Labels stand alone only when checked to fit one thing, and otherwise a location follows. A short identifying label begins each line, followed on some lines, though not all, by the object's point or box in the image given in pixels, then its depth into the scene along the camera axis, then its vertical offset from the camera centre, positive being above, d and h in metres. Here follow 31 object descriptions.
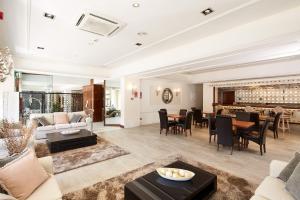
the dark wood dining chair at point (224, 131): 4.02 -0.82
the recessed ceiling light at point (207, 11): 2.69 +1.54
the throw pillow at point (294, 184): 1.57 -0.88
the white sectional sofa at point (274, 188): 1.64 -0.99
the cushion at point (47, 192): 1.60 -1.01
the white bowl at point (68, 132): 4.70 -1.03
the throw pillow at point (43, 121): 5.38 -0.80
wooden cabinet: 8.80 -0.03
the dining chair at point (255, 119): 5.46 -0.68
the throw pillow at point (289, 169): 1.88 -0.84
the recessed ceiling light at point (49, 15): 2.92 +1.56
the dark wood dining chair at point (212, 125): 4.89 -0.83
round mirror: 9.31 +0.24
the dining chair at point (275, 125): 5.55 -0.92
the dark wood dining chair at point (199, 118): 7.54 -0.89
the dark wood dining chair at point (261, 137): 3.98 -0.97
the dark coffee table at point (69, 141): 4.08 -1.16
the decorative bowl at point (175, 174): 1.95 -0.97
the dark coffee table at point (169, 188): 1.75 -1.06
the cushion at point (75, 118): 6.09 -0.77
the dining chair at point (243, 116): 5.52 -0.59
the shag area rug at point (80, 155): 3.37 -1.41
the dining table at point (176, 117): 6.39 -0.72
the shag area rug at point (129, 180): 2.30 -1.43
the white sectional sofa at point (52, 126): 5.25 -1.01
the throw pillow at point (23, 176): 1.55 -0.83
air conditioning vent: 2.97 +1.52
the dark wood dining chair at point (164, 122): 6.07 -0.92
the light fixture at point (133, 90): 7.73 +0.44
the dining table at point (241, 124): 4.20 -0.69
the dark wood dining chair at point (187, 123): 5.88 -0.90
